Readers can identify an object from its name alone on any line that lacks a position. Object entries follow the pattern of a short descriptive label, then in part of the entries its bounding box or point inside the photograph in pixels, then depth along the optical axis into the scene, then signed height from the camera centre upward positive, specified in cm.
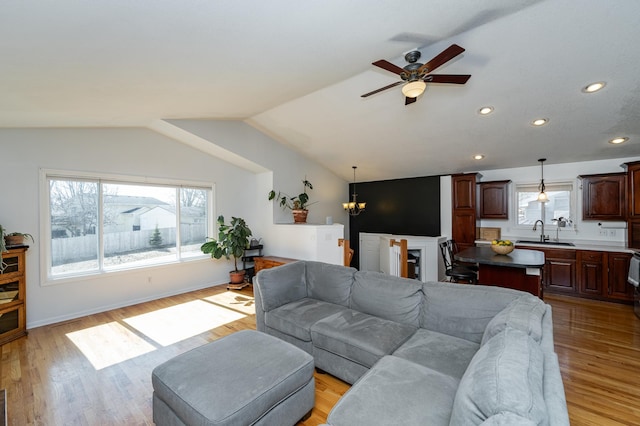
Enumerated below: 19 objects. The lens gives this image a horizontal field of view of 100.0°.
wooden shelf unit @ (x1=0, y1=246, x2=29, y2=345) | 301 -91
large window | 373 -13
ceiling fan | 221 +120
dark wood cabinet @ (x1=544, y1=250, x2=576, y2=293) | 448 -106
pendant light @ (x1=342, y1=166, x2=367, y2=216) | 720 +11
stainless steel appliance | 355 -95
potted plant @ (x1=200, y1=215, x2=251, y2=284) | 490 -55
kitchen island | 304 -73
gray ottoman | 145 -101
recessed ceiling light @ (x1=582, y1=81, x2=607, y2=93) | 289 +134
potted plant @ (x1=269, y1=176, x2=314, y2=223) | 565 +22
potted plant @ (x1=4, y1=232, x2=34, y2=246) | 311 -26
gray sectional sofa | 97 -89
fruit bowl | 348 -49
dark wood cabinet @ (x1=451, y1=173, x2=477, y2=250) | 548 +2
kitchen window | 500 +9
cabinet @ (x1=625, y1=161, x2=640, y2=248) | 412 +7
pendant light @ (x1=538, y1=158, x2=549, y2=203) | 457 +41
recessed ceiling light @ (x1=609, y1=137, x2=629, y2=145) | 388 +99
